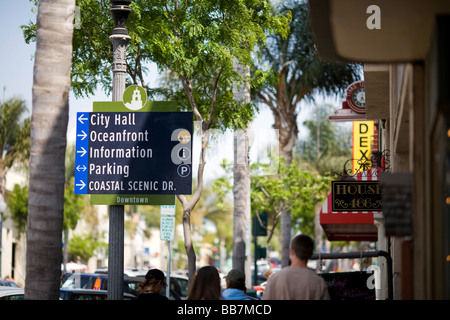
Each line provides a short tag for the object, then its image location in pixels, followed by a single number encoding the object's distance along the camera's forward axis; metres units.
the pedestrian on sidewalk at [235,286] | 8.70
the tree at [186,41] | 16.66
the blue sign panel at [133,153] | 10.62
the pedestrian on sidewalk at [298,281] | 6.88
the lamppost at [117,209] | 10.55
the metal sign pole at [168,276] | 19.78
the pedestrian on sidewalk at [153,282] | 8.89
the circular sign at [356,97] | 20.77
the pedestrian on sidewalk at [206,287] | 7.04
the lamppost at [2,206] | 33.07
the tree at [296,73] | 35.81
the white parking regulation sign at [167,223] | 21.40
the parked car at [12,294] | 12.26
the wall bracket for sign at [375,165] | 15.56
